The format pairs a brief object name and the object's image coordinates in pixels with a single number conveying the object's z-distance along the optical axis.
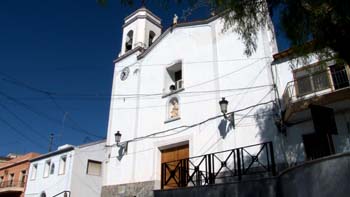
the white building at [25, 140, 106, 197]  19.95
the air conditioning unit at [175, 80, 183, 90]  14.18
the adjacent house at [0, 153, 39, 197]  24.08
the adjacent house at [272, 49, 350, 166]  8.66
